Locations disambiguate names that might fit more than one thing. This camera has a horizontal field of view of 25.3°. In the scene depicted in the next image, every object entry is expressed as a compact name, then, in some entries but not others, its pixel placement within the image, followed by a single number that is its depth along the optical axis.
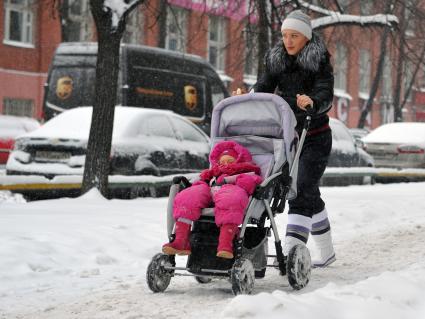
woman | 6.76
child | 5.73
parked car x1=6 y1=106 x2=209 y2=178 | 13.05
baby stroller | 5.87
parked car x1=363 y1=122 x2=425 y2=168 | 21.55
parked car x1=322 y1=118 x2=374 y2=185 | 19.34
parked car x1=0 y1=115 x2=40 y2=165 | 19.86
